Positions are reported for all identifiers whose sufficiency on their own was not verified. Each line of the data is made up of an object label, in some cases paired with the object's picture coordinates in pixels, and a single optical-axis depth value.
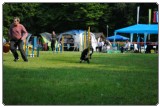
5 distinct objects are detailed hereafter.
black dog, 11.76
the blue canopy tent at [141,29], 23.91
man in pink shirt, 11.52
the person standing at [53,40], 22.38
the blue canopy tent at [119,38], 42.52
